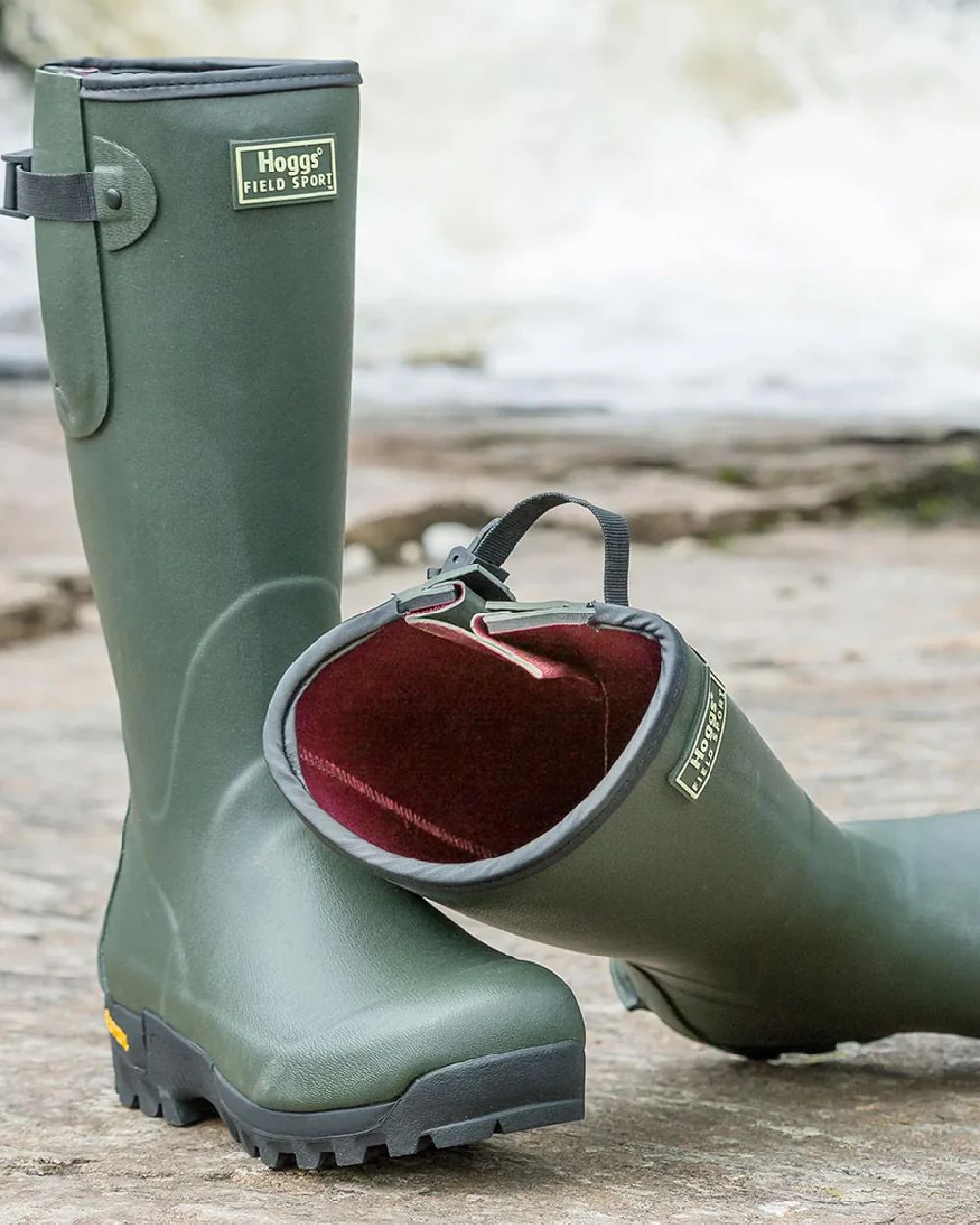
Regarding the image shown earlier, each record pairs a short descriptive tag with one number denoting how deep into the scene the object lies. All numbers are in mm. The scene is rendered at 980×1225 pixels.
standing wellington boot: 2014
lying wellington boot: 1974
